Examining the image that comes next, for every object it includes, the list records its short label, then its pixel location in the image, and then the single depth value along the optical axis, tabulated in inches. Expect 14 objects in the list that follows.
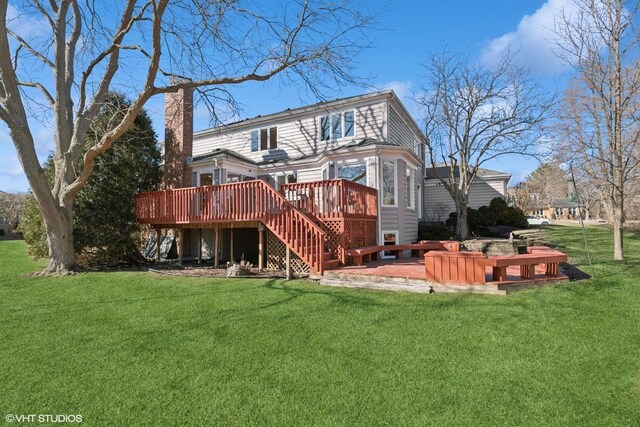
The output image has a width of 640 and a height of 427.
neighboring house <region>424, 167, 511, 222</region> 794.8
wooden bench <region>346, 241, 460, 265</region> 347.6
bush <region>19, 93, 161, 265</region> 435.2
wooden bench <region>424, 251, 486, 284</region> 243.1
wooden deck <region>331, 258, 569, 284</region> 259.1
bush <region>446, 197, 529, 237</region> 705.6
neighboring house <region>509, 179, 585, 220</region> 2145.7
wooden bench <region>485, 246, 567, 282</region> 239.8
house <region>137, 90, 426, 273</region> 361.1
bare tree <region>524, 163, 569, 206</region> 1702.0
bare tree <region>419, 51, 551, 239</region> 598.9
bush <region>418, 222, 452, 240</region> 629.0
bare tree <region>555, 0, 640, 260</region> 339.9
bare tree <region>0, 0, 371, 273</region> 347.6
